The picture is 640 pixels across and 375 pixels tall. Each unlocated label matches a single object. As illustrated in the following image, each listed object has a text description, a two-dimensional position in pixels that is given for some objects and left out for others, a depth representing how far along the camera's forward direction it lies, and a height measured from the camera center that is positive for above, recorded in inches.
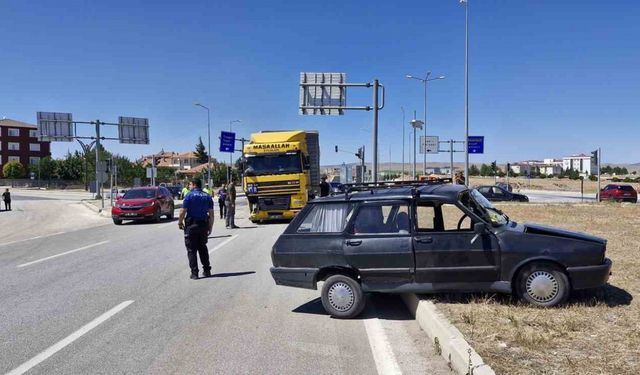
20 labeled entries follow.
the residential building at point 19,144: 4274.1 +226.1
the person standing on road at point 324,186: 876.6 -24.6
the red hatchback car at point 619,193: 1598.2 -72.1
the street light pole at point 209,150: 2215.1 +87.7
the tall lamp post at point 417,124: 1877.0 +160.3
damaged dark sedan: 245.6 -37.5
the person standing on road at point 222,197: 866.1 -41.4
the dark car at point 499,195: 1419.8 -65.6
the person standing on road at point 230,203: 781.4 -45.6
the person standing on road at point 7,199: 1659.6 -81.0
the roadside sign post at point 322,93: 1045.8 +148.6
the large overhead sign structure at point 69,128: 1521.9 +125.5
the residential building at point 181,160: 7261.8 +148.0
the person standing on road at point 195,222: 371.9 -34.9
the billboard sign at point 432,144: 2383.1 +113.4
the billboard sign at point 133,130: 1625.2 +124.7
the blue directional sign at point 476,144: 1955.0 +91.9
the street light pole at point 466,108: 1236.5 +140.8
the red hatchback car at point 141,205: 920.9 -57.3
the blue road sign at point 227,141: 2055.9 +113.8
